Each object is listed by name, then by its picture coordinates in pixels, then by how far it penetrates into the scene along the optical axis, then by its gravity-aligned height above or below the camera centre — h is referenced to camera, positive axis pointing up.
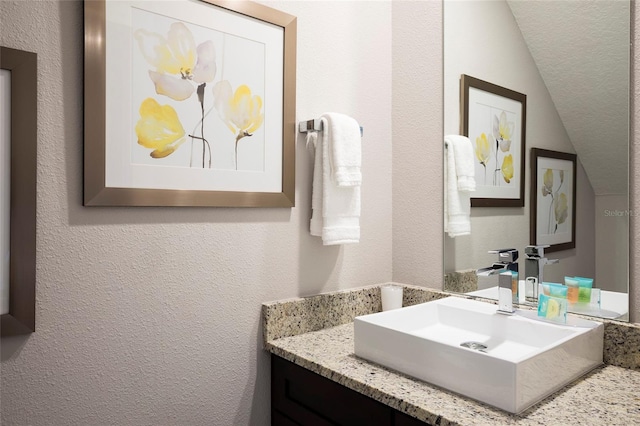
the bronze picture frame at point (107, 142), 1.12 +0.21
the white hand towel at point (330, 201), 1.47 +0.03
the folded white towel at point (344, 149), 1.46 +0.20
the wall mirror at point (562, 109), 1.24 +0.31
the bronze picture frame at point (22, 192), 1.02 +0.04
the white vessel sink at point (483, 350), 0.96 -0.35
